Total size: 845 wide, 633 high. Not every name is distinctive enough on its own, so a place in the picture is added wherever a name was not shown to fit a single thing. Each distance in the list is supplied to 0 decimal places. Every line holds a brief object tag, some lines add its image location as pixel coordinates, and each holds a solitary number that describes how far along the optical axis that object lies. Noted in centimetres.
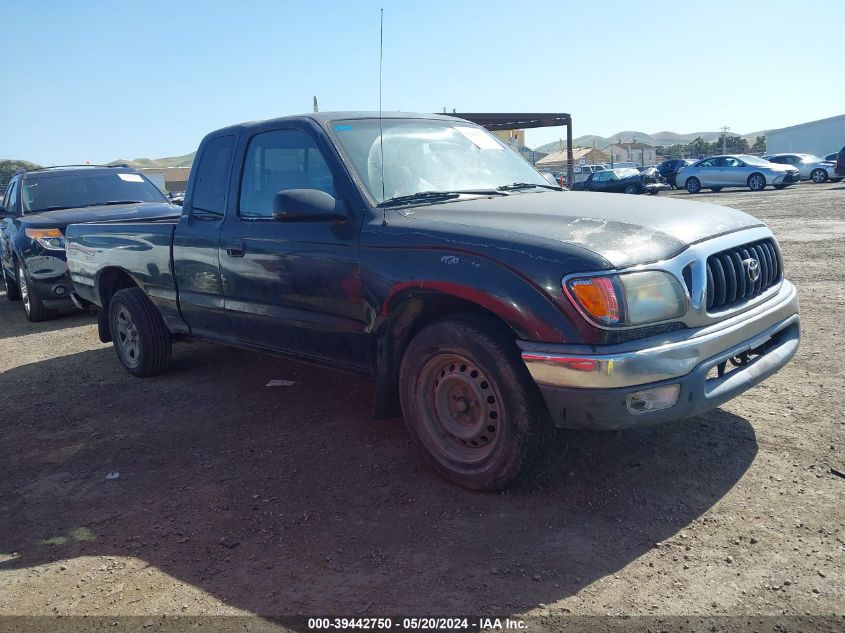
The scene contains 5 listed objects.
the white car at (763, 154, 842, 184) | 2978
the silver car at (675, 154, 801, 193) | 2773
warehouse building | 4738
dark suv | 895
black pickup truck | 319
